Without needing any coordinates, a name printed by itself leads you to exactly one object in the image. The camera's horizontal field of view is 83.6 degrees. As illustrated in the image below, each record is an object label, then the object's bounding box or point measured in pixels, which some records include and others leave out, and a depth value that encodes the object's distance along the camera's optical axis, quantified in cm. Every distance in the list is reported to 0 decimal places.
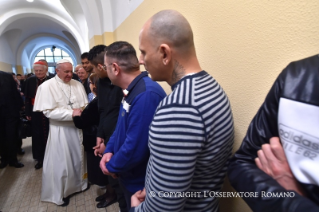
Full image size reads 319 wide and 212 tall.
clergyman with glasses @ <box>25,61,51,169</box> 295
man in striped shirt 62
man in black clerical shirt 167
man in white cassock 215
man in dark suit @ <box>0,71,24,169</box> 296
